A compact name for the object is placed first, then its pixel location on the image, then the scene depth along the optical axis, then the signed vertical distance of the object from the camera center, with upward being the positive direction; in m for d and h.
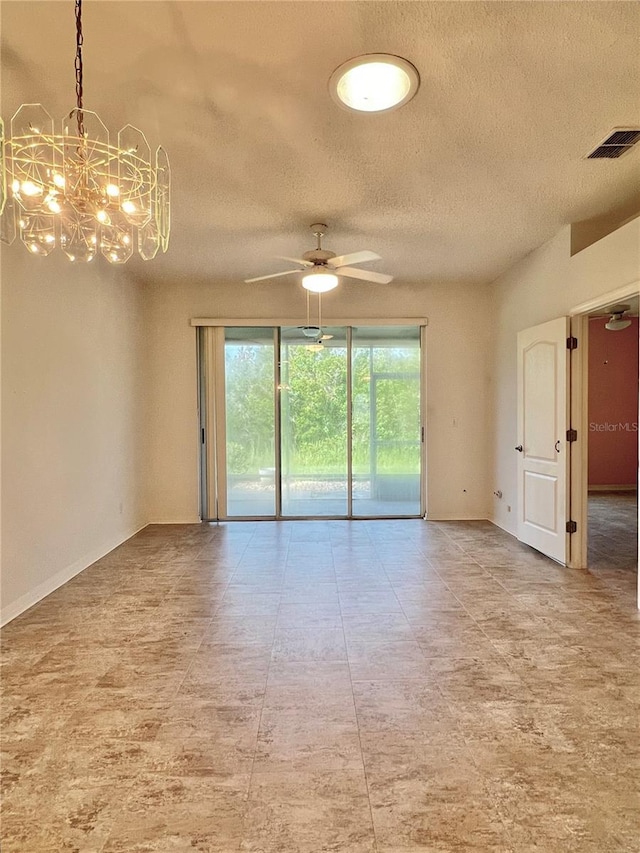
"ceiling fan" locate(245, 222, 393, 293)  3.60 +1.19
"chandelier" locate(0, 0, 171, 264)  1.75 +0.90
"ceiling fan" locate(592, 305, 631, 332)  5.78 +1.17
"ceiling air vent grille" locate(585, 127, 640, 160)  2.52 +1.54
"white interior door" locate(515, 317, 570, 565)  3.92 -0.22
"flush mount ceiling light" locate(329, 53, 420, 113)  1.94 +1.46
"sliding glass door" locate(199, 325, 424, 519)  5.73 -0.09
